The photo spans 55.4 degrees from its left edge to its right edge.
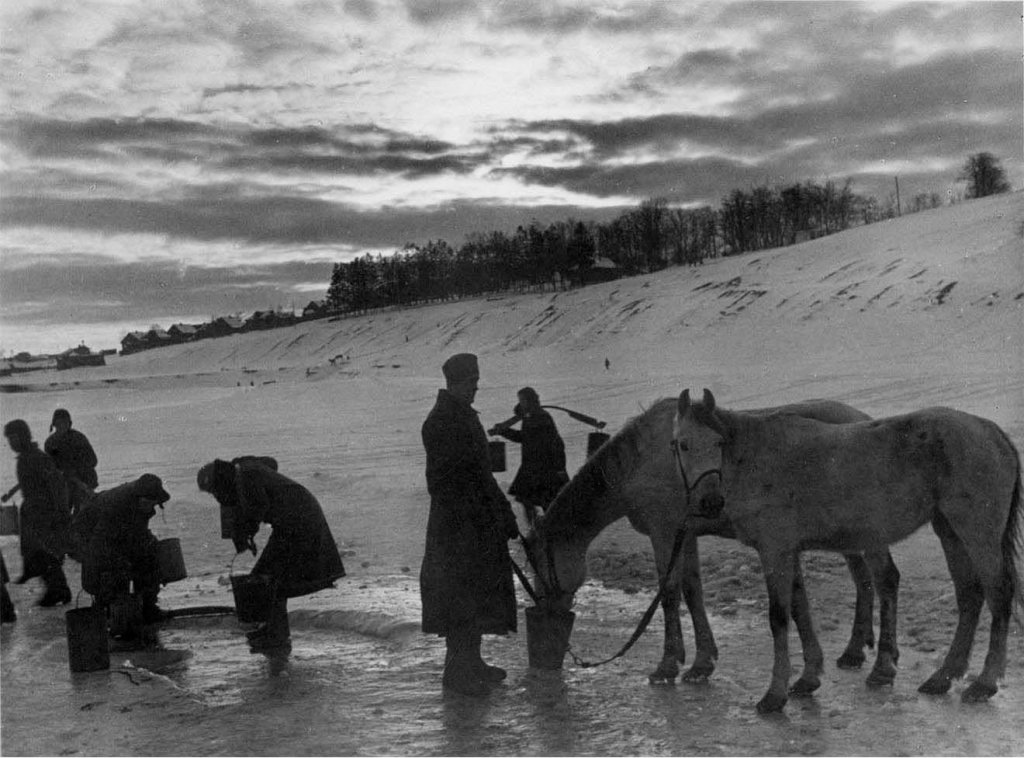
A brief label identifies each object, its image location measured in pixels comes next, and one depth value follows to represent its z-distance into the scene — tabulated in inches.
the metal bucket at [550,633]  265.0
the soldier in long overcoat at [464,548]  249.8
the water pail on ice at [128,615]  323.9
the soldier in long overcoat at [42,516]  398.3
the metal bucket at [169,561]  333.1
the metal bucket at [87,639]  290.0
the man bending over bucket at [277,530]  289.4
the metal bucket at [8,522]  424.5
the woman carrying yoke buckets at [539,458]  434.9
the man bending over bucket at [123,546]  318.0
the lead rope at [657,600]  248.7
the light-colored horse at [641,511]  268.7
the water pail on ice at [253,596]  285.6
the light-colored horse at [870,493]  223.9
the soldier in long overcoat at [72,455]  473.4
